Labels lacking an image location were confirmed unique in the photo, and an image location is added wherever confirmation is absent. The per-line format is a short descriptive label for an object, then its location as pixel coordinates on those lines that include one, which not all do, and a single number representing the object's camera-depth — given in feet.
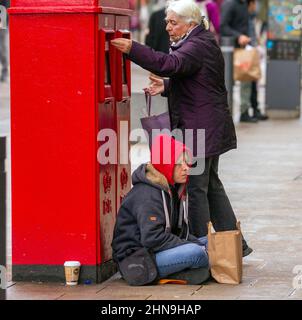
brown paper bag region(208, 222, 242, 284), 43.70
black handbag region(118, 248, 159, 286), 43.68
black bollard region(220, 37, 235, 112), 101.71
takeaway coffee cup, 43.73
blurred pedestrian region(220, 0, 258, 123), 103.30
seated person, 43.65
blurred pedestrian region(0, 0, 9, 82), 138.62
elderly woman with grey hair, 45.65
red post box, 43.32
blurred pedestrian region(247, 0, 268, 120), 107.65
